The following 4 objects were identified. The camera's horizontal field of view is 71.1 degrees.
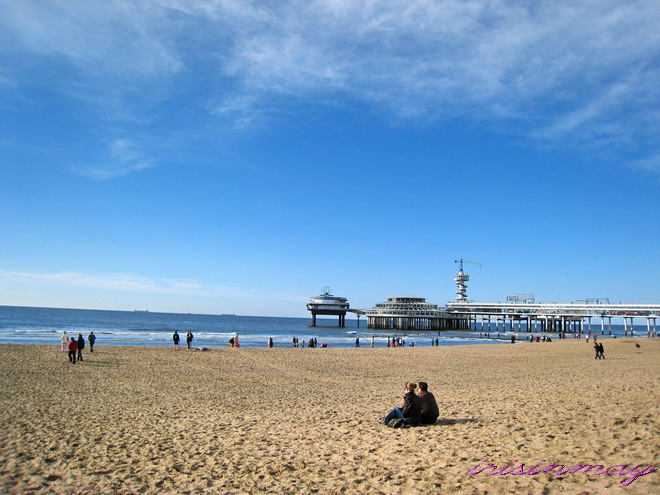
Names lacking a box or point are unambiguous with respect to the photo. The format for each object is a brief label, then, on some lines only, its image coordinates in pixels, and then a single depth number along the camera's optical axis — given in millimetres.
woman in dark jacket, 8367
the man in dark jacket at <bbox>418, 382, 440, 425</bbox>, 8461
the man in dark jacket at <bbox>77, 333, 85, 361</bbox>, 20141
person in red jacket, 19742
